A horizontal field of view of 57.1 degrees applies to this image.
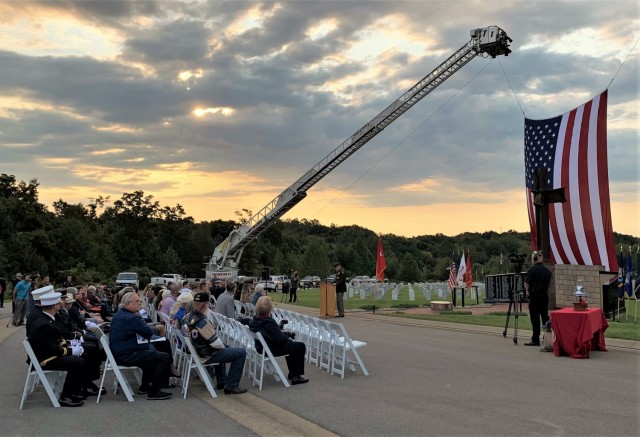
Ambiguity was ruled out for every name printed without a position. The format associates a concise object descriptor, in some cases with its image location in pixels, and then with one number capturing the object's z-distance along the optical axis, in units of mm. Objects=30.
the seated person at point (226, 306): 12250
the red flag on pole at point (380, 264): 29575
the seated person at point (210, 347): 7793
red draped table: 10180
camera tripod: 12242
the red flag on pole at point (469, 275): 33906
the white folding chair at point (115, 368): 7215
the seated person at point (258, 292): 14609
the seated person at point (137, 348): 7457
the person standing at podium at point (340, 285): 20031
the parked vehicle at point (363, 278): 73488
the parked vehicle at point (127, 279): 45750
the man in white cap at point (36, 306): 7152
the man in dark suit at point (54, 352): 6988
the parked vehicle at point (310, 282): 61531
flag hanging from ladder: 16109
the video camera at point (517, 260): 12562
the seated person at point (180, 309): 9361
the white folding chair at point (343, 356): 8866
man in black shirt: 11719
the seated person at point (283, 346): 8453
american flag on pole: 27812
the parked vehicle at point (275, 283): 55178
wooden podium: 20688
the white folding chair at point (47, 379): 6809
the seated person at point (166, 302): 12341
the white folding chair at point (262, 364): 8164
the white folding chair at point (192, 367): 7598
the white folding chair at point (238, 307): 14984
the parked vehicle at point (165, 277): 52422
